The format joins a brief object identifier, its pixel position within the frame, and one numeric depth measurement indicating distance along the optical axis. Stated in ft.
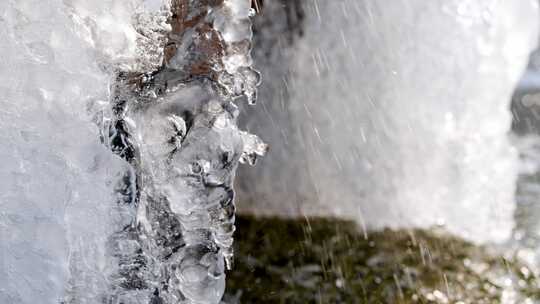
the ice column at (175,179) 5.07
